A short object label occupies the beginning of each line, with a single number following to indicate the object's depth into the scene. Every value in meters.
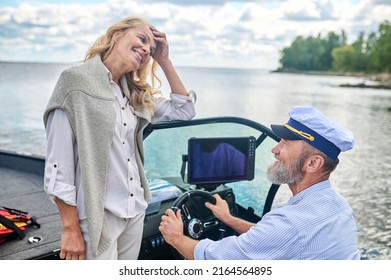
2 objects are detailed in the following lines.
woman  1.29
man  1.31
